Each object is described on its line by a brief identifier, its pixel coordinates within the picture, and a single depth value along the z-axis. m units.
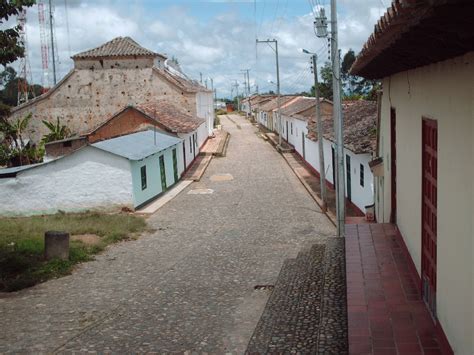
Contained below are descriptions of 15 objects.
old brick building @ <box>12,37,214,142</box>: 35.66
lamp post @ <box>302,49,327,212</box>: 18.89
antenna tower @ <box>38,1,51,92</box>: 53.41
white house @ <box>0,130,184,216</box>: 19.25
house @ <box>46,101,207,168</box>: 26.83
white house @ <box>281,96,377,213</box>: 15.38
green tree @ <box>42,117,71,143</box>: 31.50
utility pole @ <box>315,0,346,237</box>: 14.23
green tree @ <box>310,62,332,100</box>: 46.25
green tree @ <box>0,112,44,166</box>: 27.50
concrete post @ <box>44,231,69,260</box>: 12.73
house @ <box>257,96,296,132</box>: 50.56
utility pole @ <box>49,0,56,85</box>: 47.33
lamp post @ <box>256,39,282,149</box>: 38.69
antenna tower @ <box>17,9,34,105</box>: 47.72
